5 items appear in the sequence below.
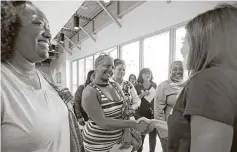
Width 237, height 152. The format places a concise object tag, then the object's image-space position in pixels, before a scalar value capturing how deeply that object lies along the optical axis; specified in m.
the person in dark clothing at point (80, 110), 2.83
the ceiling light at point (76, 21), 6.93
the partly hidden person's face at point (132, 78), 4.84
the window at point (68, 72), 13.13
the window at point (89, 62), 10.12
